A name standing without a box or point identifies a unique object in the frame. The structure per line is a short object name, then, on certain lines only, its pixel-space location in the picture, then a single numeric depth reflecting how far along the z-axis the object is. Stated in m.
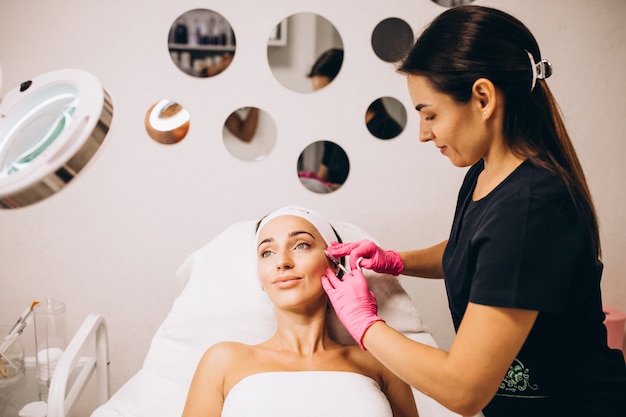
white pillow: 1.52
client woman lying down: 1.18
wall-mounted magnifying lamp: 0.47
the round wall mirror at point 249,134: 1.95
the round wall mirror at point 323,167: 2.00
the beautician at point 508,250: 0.89
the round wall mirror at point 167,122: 1.92
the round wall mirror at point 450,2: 1.96
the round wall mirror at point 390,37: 1.94
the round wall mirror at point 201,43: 1.87
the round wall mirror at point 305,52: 1.90
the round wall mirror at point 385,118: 2.00
